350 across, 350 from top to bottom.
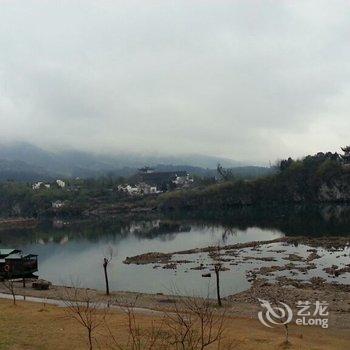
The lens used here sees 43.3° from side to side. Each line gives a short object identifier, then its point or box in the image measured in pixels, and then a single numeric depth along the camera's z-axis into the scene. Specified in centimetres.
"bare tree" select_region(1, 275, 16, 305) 4330
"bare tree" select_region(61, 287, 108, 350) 2688
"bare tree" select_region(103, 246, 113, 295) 6569
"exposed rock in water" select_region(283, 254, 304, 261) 5491
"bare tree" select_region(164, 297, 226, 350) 2208
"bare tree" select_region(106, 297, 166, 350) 2096
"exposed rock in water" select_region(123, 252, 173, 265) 6006
